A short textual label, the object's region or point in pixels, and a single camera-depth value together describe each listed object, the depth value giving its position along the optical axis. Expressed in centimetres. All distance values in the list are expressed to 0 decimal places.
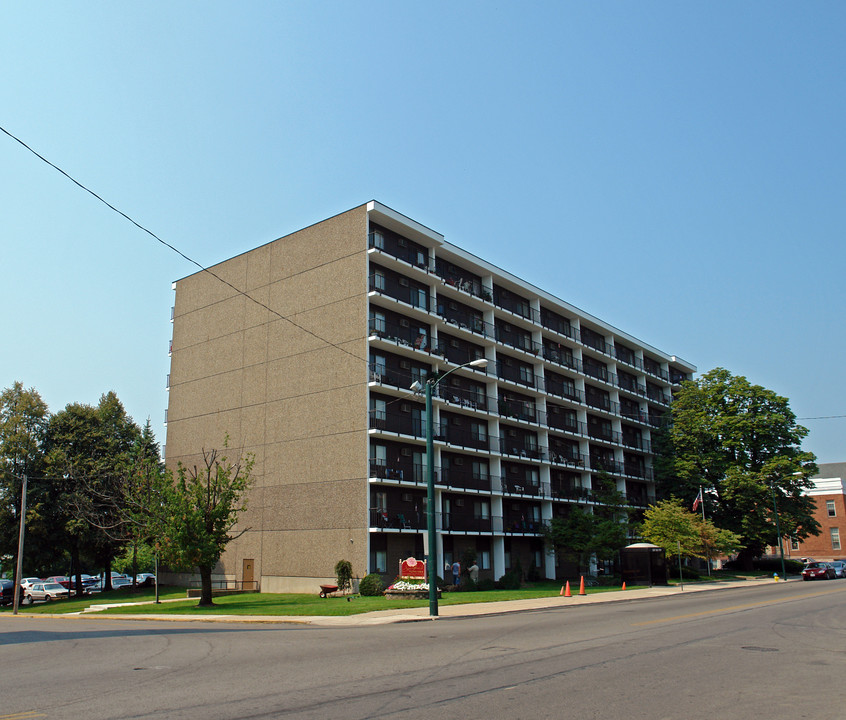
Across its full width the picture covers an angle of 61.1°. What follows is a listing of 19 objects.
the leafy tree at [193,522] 3070
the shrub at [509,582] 4406
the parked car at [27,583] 5198
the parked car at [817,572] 5459
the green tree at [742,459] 5950
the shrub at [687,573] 5472
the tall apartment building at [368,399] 4088
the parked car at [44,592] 5038
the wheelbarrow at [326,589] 3581
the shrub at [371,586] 3531
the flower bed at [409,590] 3073
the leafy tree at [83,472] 5023
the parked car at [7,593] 5069
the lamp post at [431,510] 2347
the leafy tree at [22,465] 5025
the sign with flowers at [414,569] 3241
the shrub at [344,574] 3753
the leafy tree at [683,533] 4847
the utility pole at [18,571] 4031
